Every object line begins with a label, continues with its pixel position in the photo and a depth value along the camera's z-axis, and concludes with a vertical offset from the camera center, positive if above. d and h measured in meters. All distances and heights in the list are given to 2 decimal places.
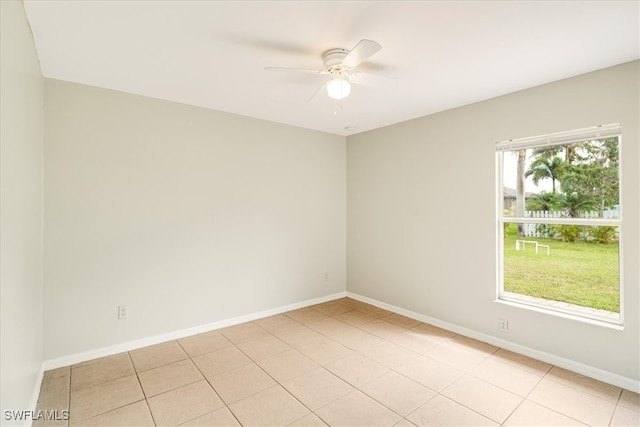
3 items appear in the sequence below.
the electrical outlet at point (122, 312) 2.94 -0.93
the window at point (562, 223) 2.54 -0.08
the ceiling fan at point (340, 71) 2.05 +1.05
